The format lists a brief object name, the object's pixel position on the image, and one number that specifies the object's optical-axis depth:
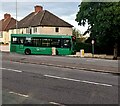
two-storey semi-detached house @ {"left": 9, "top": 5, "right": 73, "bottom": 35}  73.44
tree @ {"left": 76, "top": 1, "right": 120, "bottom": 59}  41.09
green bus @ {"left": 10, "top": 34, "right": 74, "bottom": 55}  41.94
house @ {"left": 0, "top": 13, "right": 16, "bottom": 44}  94.44
